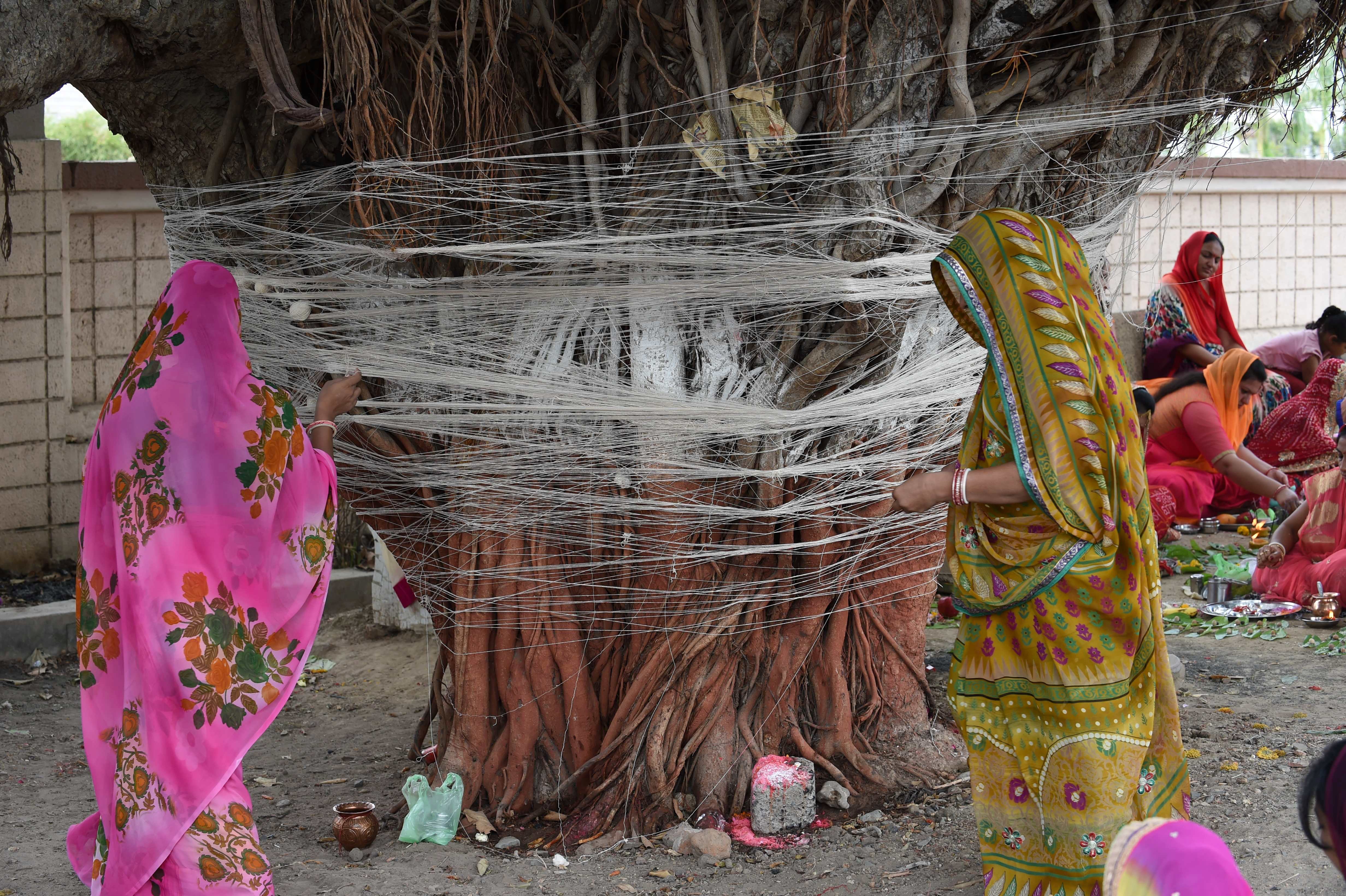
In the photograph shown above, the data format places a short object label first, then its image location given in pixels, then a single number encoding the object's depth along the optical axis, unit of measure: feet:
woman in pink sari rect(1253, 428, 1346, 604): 18.17
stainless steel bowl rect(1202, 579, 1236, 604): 18.72
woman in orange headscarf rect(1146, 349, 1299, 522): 22.98
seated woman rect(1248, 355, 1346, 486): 24.29
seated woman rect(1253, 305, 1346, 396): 28.19
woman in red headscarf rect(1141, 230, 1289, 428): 27.07
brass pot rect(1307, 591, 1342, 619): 17.22
